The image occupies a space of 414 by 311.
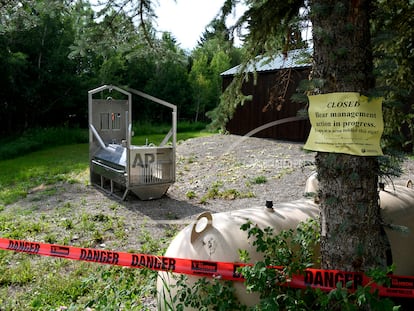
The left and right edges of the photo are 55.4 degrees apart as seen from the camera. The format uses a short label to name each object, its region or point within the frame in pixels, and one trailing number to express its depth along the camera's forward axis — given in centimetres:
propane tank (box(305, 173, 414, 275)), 277
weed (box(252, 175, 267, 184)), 771
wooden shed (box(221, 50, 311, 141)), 1309
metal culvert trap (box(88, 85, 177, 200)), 691
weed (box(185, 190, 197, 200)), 726
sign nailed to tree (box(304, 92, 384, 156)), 211
